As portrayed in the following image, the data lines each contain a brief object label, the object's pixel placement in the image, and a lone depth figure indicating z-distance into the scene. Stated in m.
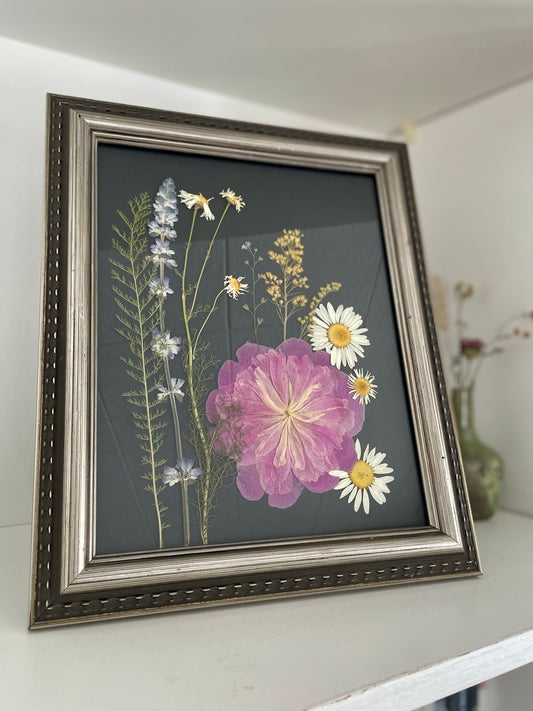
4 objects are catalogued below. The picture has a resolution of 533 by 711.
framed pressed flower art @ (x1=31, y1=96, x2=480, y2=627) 0.66
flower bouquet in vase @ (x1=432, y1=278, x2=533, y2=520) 1.01
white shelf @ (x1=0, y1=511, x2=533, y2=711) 0.51
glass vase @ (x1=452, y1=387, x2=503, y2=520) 1.00
